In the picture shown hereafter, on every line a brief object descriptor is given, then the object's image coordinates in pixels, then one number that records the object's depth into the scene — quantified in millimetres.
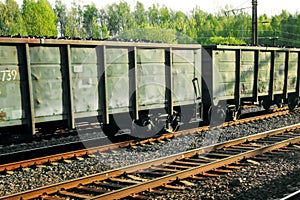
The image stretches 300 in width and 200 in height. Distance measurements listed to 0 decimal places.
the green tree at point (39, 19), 53844
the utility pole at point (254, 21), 25766
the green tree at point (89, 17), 81000
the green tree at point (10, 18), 57119
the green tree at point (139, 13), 89362
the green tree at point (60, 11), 77812
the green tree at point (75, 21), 72562
